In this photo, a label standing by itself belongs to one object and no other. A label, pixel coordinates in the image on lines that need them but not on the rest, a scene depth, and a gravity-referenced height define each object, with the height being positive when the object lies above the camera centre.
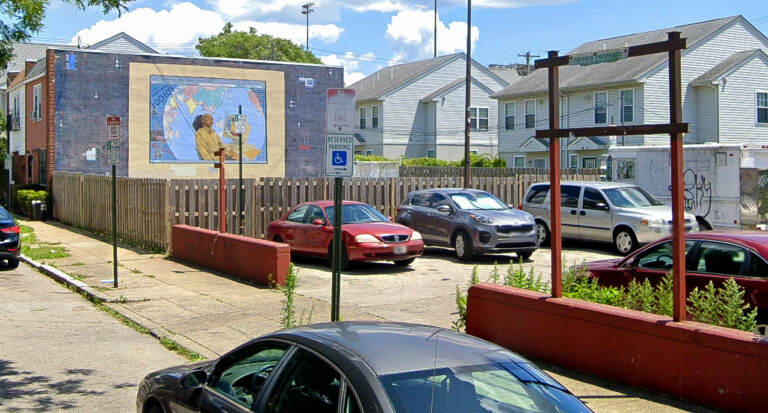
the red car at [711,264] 8.37 -0.84
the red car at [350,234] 15.80 -0.86
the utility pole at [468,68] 32.81 +5.32
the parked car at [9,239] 16.64 -0.94
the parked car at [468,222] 17.20 -0.67
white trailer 20.00 +0.16
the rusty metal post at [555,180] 8.22 +0.12
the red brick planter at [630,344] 6.48 -1.44
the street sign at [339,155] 8.33 +0.40
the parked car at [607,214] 18.14 -0.55
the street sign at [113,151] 14.36 +0.79
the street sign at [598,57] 7.50 +1.30
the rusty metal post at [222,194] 18.47 -0.02
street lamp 89.06 +20.82
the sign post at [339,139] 8.25 +0.57
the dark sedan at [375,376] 3.74 -0.93
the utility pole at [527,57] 86.28 +14.64
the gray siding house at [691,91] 38.06 +4.91
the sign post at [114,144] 14.32 +0.91
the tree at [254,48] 75.00 +13.89
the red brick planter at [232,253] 13.98 -1.17
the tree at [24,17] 10.47 +2.40
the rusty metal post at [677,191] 6.96 +0.00
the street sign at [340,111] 8.25 +0.86
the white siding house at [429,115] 53.09 +5.19
